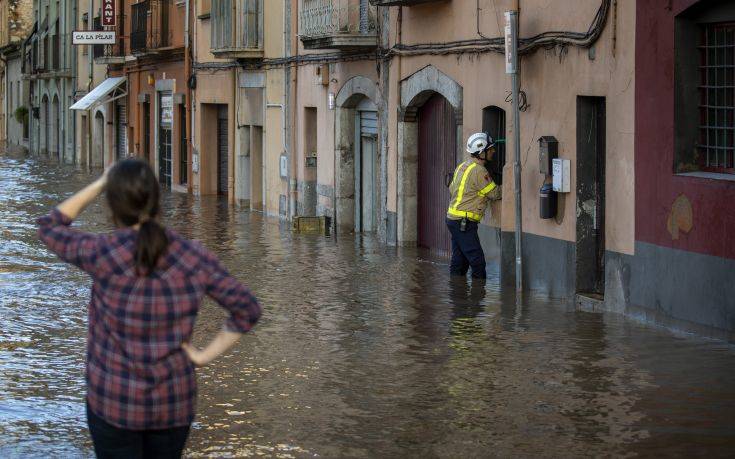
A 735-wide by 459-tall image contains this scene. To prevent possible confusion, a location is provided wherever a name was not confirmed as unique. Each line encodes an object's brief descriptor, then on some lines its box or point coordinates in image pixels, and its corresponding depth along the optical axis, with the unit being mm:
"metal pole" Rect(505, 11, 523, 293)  14312
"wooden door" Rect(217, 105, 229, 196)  30562
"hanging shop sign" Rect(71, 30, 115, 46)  38344
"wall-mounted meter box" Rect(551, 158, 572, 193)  13727
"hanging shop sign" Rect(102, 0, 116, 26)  38625
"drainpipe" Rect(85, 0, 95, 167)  43844
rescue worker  15469
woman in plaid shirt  4676
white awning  39656
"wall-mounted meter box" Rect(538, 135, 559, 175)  13938
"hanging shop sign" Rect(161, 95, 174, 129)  33875
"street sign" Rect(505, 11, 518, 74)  14305
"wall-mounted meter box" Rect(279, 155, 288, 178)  25016
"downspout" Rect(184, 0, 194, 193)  31453
